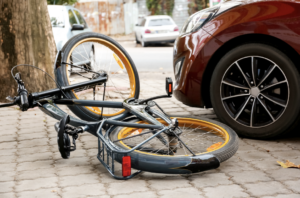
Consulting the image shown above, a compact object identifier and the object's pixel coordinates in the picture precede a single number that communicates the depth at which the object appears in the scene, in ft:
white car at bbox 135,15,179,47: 57.06
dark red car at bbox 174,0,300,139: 11.08
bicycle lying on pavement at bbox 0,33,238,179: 8.84
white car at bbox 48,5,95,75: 28.53
